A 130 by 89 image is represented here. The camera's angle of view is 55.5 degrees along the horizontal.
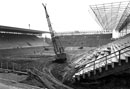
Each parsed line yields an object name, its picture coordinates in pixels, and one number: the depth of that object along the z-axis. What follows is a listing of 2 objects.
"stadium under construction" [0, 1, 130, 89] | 8.54
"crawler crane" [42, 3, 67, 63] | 20.64
